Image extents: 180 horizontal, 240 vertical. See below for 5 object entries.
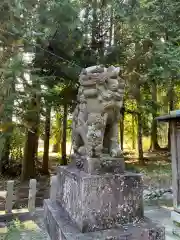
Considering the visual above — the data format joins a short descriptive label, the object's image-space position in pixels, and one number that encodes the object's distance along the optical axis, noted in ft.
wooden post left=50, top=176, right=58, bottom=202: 14.47
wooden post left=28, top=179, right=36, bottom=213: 19.32
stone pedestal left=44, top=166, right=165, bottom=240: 7.91
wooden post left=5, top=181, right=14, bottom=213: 18.62
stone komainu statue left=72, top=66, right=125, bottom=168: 9.05
